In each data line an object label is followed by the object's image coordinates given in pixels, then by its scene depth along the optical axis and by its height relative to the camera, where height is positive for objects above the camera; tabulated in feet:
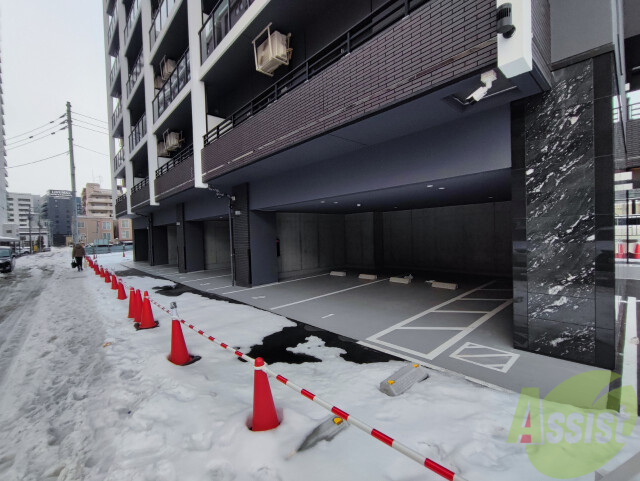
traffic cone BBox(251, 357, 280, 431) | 9.63 -5.71
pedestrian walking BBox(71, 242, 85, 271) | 61.52 -2.62
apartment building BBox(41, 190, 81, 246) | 341.21 +35.87
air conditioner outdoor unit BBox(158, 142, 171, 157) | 52.70 +16.32
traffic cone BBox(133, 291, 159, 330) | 21.27 -5.86
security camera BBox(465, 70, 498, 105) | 12.28 +6.48
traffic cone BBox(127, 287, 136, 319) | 23.34 -5.42
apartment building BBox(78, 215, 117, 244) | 260.50 +12.37
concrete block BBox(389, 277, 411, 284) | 35.27 -5.90
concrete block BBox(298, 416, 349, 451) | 9.02 -6.51
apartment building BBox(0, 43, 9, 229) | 179.32 +44.72
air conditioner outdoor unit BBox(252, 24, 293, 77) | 26.05 +17.33
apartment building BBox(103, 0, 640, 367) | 13.19 +6.64
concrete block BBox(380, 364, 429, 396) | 11.72 -6.31
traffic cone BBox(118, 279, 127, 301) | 31.28 -5.84
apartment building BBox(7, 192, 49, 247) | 383.24 +52.59
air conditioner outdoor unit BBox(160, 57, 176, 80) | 47.55 +28.96
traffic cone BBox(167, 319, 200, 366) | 15.21 -5.89
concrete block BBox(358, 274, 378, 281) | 38.48 -5.90
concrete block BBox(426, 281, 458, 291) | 30.86 -5.98
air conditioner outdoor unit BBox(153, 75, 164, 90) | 51.70 +28.78
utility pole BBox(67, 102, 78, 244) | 82.48 +19.92
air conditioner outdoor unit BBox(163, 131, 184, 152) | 49.26 +17.25
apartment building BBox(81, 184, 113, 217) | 283.79 +40.56
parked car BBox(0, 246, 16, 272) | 61.36 -3.46
